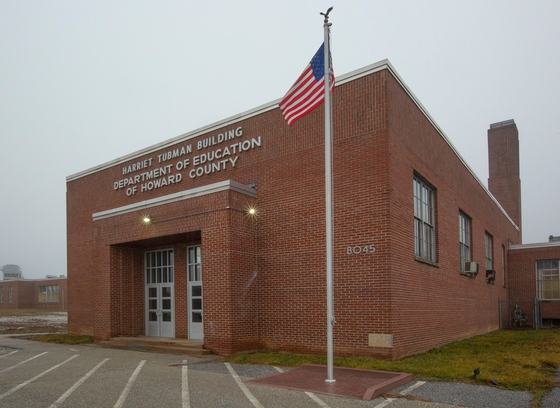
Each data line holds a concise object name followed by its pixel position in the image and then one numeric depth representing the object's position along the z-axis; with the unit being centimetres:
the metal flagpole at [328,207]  1002
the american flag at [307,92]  1116
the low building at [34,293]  6769
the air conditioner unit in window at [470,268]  2006
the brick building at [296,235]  1352
